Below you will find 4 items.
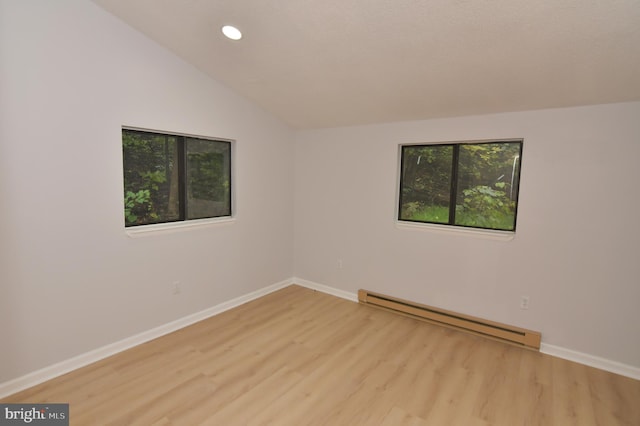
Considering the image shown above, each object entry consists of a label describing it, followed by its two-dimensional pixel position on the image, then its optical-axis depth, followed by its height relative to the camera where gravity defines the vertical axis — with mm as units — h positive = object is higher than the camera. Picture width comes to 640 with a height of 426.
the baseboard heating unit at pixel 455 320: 3023 -1248
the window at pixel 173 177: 2924 +106
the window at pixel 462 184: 3211 +145
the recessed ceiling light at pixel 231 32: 2461 +1195
